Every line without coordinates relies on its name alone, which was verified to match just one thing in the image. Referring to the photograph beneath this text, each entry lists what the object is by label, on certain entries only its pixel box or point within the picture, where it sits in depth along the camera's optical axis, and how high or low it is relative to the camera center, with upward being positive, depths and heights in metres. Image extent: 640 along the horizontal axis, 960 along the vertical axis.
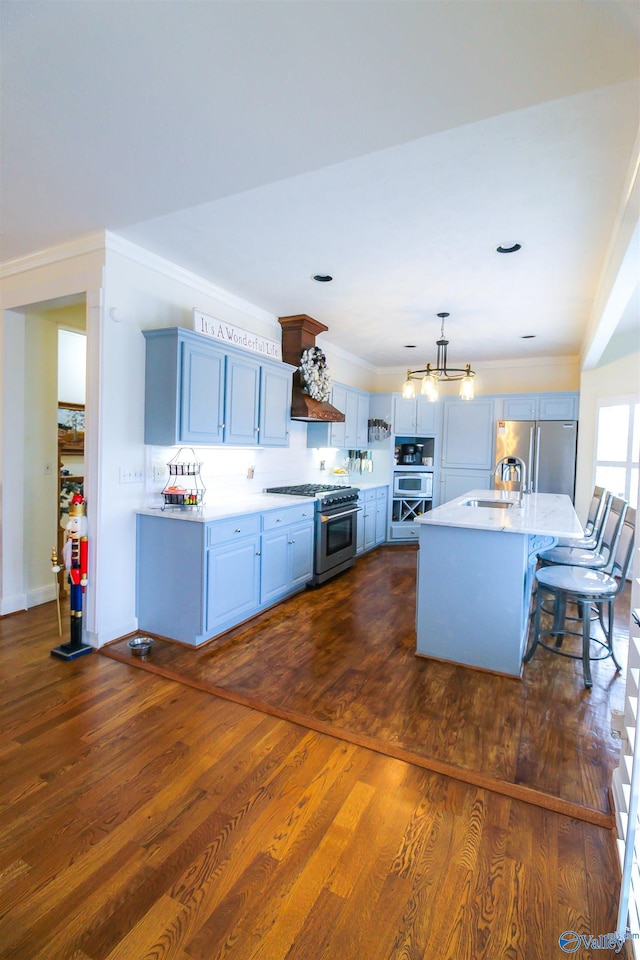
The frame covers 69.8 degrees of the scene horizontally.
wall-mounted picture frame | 4.25 +0.24
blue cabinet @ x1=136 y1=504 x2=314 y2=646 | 3.08 -0.83
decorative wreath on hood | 4.72 +0.90
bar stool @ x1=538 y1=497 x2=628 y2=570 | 3.16 -0.72
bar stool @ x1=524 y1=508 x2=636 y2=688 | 2.73 -0.74
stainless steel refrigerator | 5.74 +0.18
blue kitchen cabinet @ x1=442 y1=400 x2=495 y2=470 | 6.36 +0.41
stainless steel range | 4.50 -0.69
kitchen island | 2.80 -0.76
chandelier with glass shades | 3.95 +0.67
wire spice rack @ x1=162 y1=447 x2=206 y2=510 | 3.33 -0.21
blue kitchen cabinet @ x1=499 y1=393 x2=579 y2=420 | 5.87 +0.76
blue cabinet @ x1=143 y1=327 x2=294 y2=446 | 3.14 +0.49
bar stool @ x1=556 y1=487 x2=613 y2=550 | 3.88 -0.50
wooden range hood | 4.66 +1.15
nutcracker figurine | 2.95 -0.68
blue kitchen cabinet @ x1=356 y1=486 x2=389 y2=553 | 5.80 -0.78
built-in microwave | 6.66 -0.33
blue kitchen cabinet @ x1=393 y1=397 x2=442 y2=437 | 6.66 +0.64
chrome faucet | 3.78 +0.00
